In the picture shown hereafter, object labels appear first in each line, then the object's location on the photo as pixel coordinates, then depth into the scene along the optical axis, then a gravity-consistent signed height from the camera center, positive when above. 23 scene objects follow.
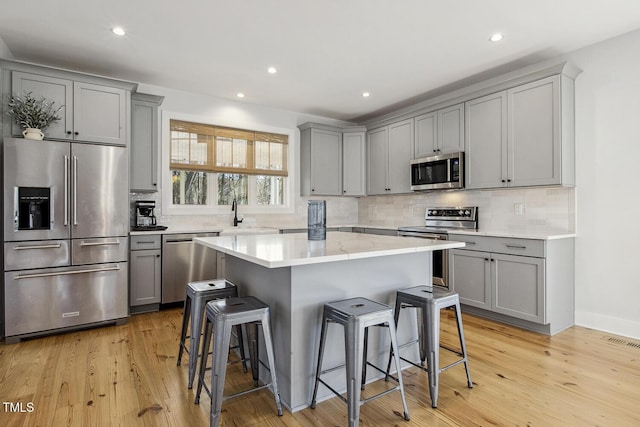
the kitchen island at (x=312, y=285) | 1.98 -0.45
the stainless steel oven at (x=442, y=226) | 4.00 -0.18
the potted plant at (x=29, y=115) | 3.08 +0.87
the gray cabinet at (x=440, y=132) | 4.18 +1.01
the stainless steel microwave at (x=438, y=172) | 4.14 +0.50
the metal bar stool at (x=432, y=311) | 2.03 -0.60
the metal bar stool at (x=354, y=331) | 1.75 -0.61
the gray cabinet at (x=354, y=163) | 5.58 +0.79
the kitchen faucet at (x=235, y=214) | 4.83 -0.01
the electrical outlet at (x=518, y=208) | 3.86 +0.04
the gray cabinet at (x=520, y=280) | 3.17 -0.65
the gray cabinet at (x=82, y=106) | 3.21 +1.04
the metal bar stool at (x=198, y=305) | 2.27 -0.62
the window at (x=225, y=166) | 4.56 +0.66
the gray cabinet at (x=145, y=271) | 3.76 -0.62
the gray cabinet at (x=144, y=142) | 4.00 +0.82
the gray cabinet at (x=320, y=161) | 5.34 +0.80
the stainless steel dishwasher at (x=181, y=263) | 3.93 -0.57
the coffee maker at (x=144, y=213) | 4.06 +0.01
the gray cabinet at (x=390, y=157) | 4.90 +0.81
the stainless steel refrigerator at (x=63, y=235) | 3.01 -0.19
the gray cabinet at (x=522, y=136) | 3.31 +0.77
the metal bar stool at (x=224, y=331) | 1.76 -0.63
